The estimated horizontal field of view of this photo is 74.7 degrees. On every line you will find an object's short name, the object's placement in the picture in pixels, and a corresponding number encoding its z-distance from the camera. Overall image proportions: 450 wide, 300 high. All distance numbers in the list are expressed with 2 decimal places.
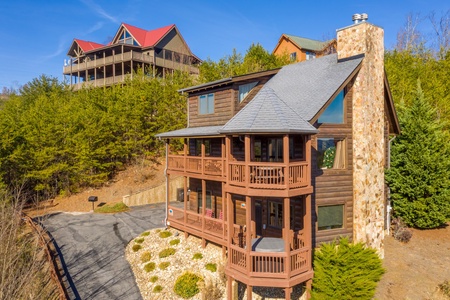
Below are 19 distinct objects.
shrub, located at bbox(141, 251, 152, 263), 17.77
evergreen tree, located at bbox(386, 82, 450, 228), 19.11
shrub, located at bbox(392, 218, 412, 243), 18.72
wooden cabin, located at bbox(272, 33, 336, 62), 54.12
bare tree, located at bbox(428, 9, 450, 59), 41.06
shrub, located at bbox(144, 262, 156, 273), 16.92
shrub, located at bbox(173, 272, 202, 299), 15.07
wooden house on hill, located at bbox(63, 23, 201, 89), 48.09
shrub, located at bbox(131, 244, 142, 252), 18.85
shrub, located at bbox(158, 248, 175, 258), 18.03
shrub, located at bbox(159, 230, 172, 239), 20.19
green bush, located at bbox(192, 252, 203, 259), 17.50
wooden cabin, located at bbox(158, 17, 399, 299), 13.23
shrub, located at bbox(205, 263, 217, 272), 16.42
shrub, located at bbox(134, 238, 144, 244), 19.76
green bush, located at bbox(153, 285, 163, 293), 15.36
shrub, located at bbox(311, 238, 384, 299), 12.73
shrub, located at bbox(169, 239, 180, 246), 19.28
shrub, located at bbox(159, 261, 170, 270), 16.98
